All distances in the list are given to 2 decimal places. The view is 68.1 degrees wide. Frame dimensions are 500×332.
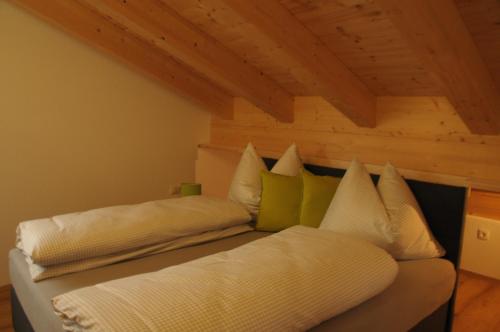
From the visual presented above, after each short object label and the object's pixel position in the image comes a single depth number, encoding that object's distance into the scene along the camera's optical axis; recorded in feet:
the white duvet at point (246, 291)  3.39
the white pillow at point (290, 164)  8.41
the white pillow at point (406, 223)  6.07
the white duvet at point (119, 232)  5.22
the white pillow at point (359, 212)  6.04
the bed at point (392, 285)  4.57
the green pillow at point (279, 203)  7.52
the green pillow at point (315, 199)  7.25
